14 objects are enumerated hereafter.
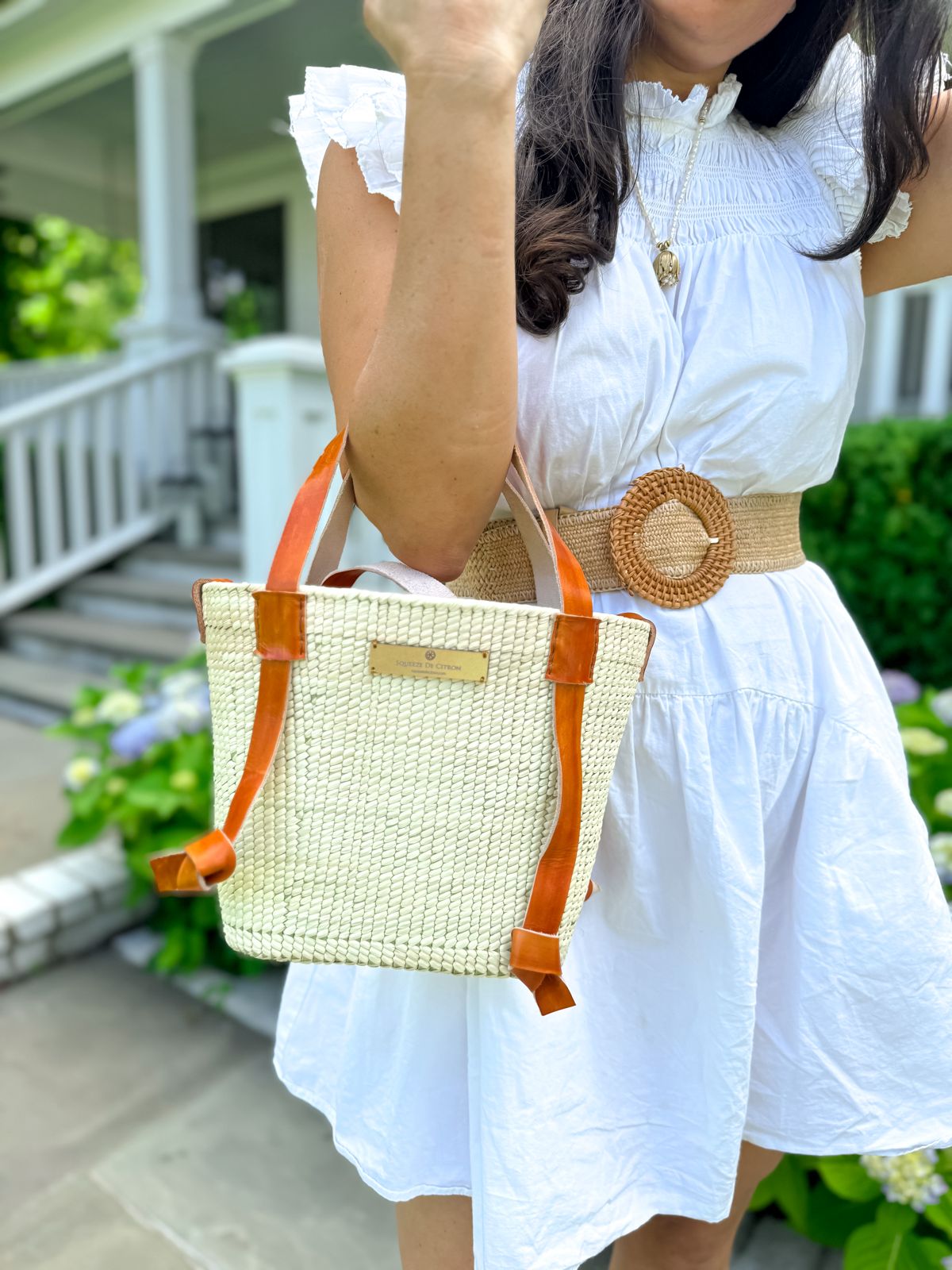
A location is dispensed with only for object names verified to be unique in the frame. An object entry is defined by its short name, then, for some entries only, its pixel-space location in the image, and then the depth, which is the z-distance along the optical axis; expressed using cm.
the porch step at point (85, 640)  483
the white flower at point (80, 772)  251
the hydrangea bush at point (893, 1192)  138
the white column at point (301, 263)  795
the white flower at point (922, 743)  195
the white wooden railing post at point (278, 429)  329
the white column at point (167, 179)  555
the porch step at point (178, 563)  537
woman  87
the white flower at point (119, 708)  255
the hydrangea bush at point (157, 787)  241
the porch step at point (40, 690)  460
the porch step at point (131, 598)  525
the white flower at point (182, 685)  257
